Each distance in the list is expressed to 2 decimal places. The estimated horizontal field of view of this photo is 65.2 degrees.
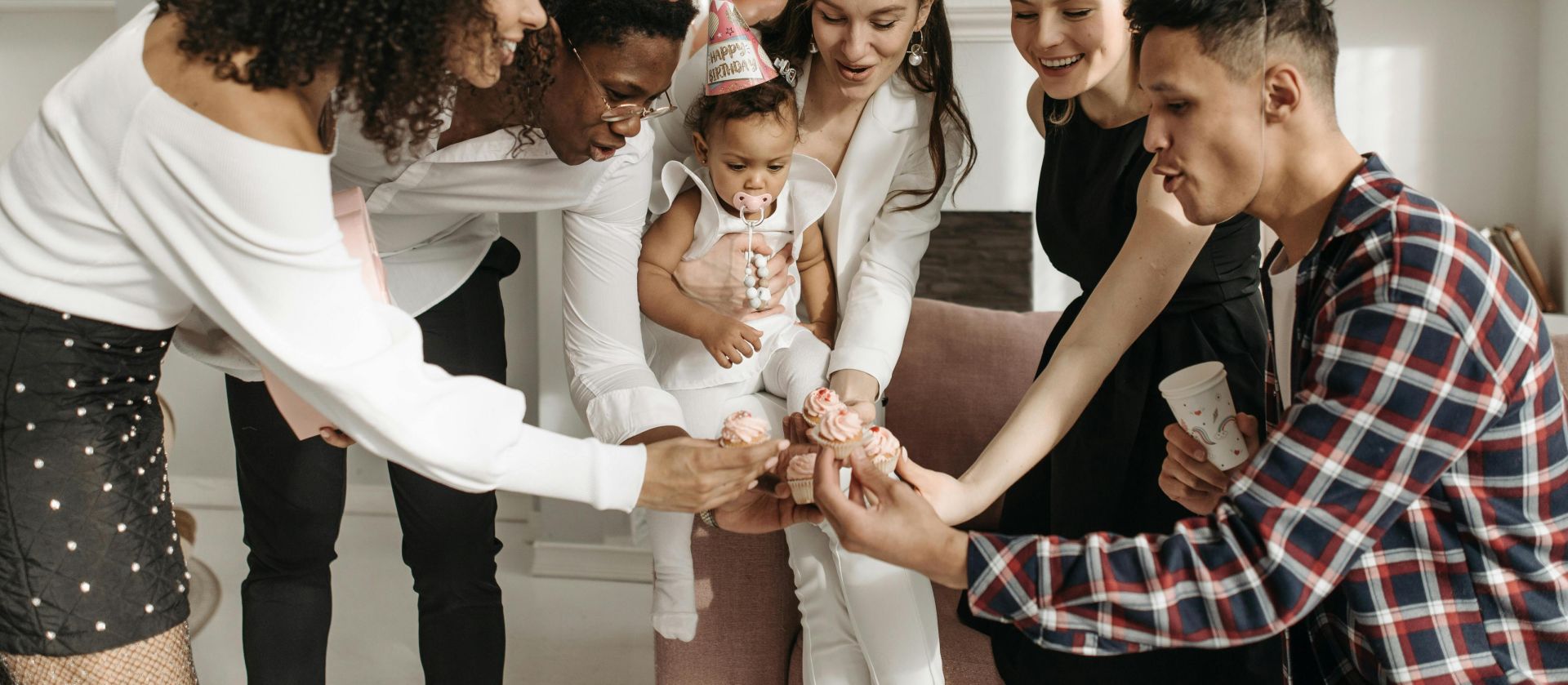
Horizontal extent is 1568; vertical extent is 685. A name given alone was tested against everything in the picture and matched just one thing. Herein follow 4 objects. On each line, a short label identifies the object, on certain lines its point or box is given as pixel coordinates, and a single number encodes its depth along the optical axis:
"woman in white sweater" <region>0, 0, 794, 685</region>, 1.12
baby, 1.94
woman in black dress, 1.75
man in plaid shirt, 1.14
